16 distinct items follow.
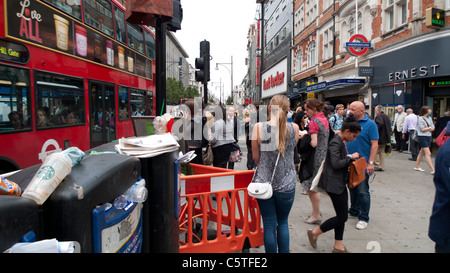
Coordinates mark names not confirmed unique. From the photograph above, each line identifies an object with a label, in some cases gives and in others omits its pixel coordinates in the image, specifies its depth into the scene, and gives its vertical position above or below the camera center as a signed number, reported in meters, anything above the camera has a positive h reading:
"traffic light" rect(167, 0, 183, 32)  4.47 +1.56
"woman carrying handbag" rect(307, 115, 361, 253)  3.50 -0.72
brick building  11.58 +3.22
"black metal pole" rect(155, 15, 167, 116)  4.02 +0.74
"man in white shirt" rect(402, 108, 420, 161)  10.00 -0.36
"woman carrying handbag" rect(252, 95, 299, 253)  2.97 -0.49
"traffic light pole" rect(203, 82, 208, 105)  7.14 +0.72
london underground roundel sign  15.50 +3.88
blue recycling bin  0.98 -0.35
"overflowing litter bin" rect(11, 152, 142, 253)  1.21 -0.37
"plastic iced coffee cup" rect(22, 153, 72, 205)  1.16 -0.24
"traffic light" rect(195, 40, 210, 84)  7.11 +1.31
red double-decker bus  4.69 +0.89
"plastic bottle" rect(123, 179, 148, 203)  1.68 -0.42
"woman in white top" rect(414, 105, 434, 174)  8.27 -0.34
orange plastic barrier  3.24 -1.12
